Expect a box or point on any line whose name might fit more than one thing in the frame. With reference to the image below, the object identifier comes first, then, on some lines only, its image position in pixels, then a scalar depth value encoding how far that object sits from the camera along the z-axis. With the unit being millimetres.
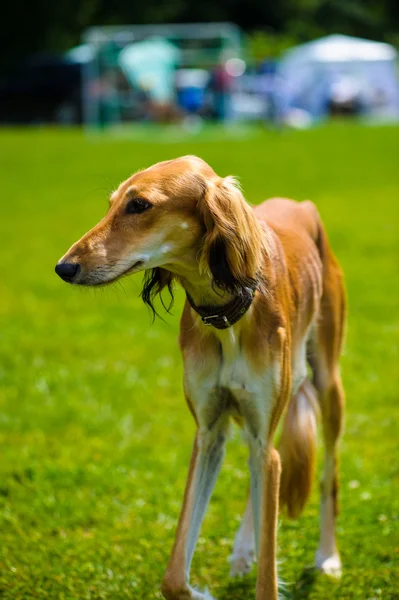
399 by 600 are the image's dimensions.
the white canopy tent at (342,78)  40219
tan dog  3230
